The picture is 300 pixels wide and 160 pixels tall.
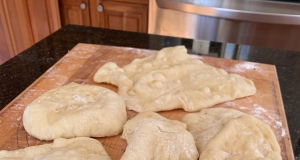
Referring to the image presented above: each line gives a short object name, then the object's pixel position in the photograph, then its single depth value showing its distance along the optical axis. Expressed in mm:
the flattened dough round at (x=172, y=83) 923
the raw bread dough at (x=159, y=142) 662
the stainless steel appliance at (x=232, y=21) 1443
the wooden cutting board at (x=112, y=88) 788
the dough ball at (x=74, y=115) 771
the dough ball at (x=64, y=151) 678
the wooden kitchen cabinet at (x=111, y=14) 1888
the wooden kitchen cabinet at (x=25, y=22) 2020
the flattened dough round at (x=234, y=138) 698
